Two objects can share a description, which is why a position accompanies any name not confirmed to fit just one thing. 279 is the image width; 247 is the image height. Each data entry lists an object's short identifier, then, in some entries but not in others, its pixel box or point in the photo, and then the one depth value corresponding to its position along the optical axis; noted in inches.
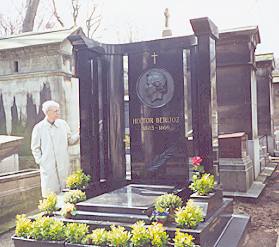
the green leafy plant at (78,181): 211.0
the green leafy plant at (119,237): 145.3
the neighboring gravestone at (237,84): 348.5
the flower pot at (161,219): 159.9
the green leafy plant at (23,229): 167.3
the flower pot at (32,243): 159.0
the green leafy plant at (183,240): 139.6
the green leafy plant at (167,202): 167.8
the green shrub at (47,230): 161.3
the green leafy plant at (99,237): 150.7
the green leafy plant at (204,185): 180.1
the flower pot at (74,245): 153.6
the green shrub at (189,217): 153.9
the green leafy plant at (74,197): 191.6
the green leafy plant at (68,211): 177.2
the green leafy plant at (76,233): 156.1
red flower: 189.8
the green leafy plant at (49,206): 187.3
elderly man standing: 244.8
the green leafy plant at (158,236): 141.9
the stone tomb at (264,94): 494.6
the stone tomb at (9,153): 268.5
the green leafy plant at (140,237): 143.5
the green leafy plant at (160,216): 160.1
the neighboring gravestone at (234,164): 297.6
